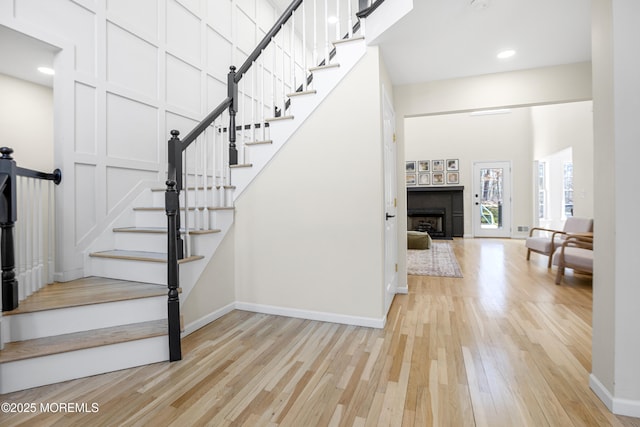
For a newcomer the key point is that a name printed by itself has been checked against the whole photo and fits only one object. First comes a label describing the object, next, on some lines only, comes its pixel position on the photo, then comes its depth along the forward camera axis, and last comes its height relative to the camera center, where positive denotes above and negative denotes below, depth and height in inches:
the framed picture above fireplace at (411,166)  371.2 +55.7
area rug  176.4 -36.7
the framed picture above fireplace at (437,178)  362.6 +39.3
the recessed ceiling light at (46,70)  106.2 +52.4
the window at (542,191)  317.4 +19.4
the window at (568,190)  275.1 +18.1
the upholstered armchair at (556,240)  178.2 -20.1
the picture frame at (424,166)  367.9 +55.3
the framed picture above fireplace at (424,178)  367.9 +39.9
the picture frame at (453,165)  357.4 +54.6
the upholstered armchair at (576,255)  144.8 -23.8
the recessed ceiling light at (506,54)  111.3 +60.2
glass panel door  340.8 +12.1
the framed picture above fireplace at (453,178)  356.8 +38.8
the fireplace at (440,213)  346.0 -3.8
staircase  68.6 -22.8
